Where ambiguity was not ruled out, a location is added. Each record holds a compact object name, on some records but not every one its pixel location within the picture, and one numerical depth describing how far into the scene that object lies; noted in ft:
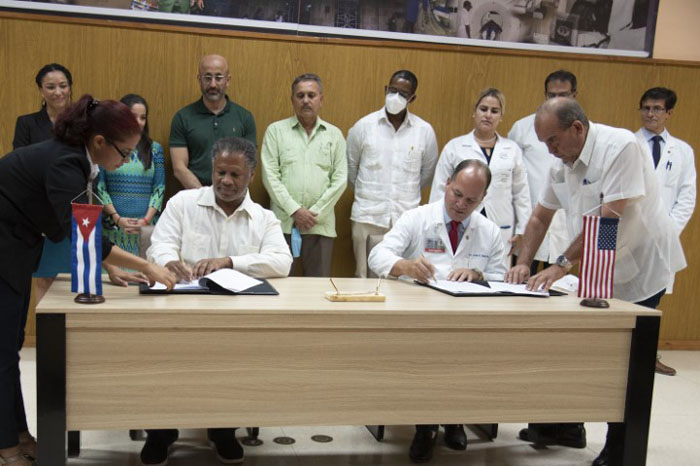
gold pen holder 7.97
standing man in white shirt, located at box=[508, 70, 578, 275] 15.25
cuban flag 7.12
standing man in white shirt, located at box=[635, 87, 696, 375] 15.44
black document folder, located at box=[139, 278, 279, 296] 7.86
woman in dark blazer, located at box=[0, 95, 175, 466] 7.52
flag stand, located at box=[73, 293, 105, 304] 7.13
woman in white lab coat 14.40
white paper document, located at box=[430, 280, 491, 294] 8.95
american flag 8.73
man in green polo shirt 14.16
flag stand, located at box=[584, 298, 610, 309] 8.56
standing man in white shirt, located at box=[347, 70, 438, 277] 14.85
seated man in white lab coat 10.25
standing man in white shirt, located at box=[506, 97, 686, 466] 9.40
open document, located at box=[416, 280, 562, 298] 8.85
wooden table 7.00
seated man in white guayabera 9.48
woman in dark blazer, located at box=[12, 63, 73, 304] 13.53
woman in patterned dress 13.79
